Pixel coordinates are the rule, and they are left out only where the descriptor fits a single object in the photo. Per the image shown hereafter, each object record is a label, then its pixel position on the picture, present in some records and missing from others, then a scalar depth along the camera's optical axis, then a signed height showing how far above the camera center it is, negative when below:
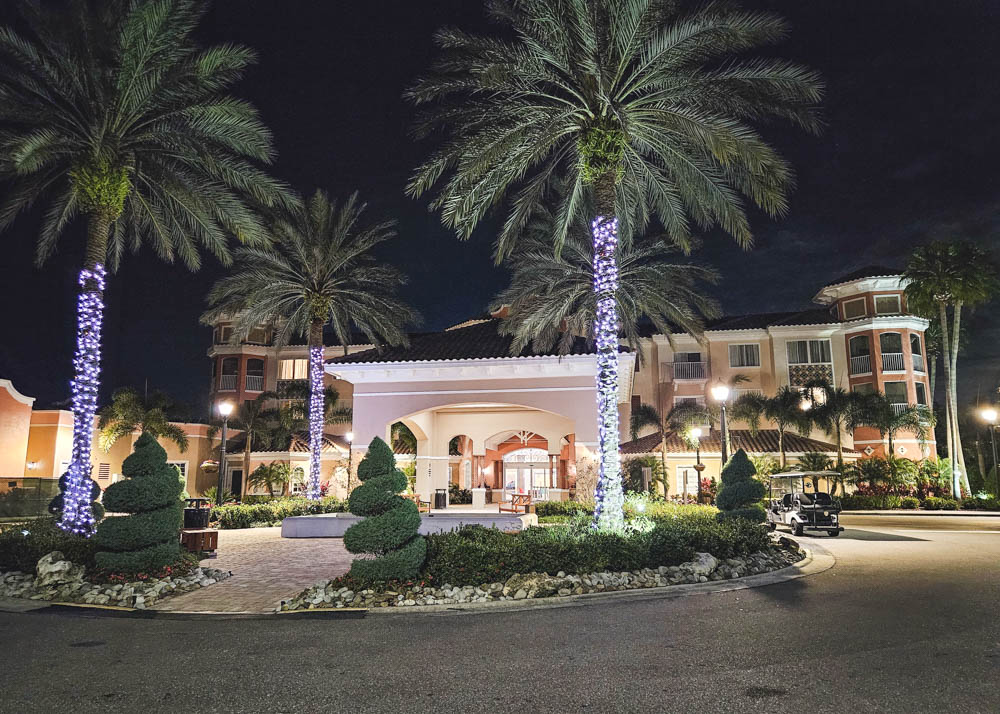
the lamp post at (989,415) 29.86 +1.97
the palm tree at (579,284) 22.08 +5.92
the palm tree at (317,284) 24.83 +6.83
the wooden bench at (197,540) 14.21 -1.51
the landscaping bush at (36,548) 11.71 -1.34
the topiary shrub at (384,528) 10.30 -0.92
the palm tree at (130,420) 37.03 +2.66
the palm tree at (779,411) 38.56 +2.97
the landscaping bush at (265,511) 24.02 -1.54
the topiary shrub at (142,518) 11.15 -0.82
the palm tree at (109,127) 14.48 +7.69
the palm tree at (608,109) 13.39 +7.52
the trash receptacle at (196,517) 19.33 -1.36
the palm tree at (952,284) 36.94 +9.53
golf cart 20.91 -1.58
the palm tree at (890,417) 38.38 +2.51
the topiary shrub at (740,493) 16.91 -0.74
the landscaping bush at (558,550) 10.63 -1.42
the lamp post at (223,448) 24.72 +0.73
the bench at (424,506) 26.50 -1.57
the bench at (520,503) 23.96 -1.34
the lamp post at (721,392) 18.48 +1.92
